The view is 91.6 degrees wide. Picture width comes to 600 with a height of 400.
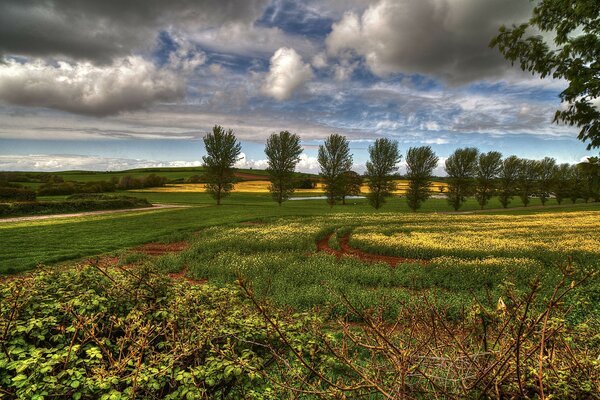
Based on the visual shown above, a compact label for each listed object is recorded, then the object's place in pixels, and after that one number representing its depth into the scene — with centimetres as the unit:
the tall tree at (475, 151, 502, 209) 6069
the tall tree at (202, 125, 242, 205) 5266
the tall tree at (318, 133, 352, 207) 5797
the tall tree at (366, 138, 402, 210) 5659
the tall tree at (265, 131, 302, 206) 5541
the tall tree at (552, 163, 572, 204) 6925
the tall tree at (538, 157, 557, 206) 6900
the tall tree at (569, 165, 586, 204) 6428
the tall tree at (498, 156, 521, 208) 6378
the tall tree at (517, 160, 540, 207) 6575
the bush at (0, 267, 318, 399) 315
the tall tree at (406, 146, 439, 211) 5572
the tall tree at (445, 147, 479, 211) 5862
